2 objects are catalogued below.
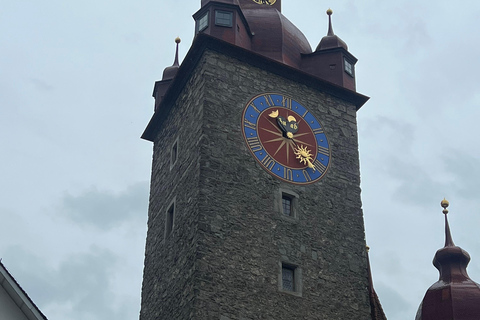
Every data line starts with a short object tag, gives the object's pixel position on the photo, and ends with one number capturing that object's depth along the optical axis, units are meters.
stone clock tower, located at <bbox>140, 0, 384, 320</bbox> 20.19
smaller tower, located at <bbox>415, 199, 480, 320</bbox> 24.16
